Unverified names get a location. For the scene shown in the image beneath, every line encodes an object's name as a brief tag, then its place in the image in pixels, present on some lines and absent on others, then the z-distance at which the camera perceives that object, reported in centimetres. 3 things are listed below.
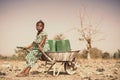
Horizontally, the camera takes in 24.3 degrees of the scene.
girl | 748
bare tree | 2615
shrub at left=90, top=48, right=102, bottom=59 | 3700
